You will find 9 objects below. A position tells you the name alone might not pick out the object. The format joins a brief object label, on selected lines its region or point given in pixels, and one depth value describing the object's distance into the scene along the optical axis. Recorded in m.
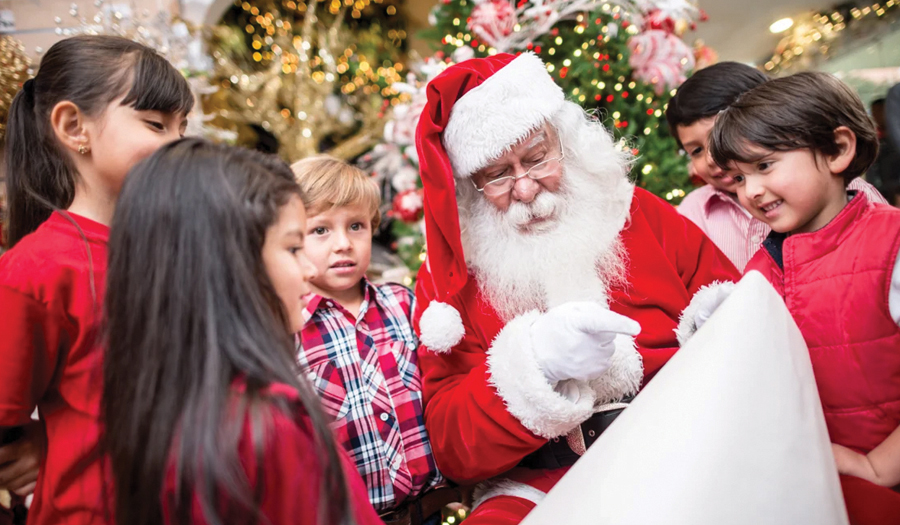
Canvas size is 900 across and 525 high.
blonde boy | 1.62
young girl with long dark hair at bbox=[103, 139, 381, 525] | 0.90
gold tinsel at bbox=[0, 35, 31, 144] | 2.53
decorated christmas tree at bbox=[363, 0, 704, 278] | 2.96
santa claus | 1.56
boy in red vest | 1.33
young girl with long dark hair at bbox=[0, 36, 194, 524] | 1.18
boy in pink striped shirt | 2.13
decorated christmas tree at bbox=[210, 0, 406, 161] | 4.54
